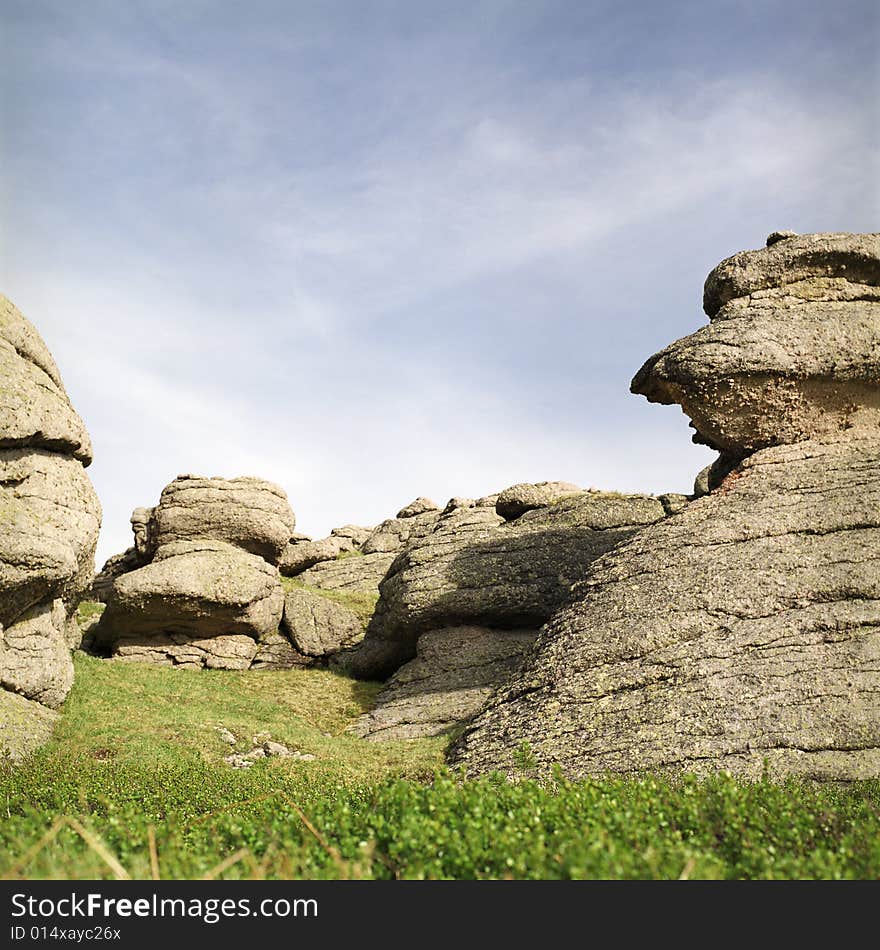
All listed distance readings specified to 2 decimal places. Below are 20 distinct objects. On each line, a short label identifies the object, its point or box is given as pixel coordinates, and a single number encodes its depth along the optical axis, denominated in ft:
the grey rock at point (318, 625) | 146.72
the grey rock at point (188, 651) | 133.90
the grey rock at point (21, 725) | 75.87
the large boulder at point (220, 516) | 154.61
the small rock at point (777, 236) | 106.22
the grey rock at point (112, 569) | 177.06
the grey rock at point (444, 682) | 101.30
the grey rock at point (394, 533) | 255.50
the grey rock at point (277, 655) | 139.54
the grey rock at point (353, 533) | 321.99
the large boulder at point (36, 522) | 87.35
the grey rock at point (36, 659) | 88.17
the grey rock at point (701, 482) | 172.60
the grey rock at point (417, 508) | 299.38
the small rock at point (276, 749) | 90.89
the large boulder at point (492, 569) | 120.37
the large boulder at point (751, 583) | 69.31
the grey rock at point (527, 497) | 143.74
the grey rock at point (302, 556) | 230.27
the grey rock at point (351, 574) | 215.72
